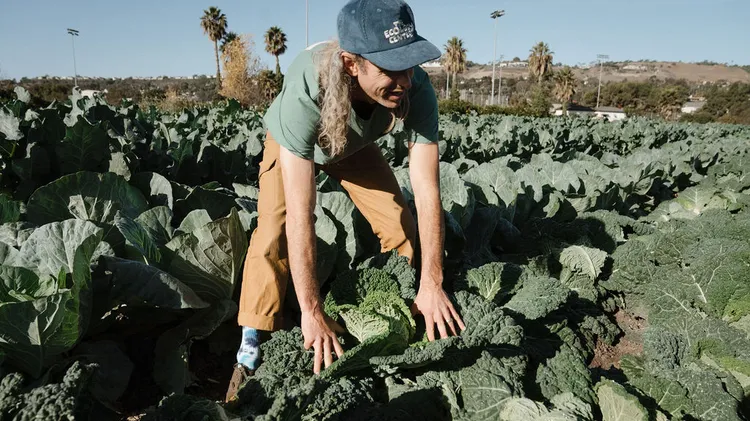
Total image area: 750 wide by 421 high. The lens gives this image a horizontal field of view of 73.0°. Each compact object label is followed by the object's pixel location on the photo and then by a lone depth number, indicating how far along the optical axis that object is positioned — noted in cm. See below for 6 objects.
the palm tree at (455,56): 8519
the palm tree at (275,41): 6397
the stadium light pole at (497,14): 5984
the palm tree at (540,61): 8094
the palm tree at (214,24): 6297
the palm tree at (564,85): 7394
